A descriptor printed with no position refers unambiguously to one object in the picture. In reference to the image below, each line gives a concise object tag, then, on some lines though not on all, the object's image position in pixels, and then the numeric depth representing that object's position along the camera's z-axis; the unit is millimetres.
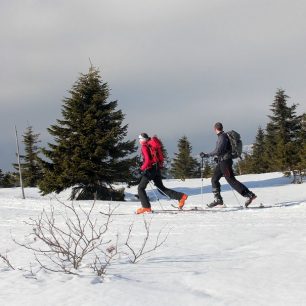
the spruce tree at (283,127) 33062
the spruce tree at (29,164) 37266
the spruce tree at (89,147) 21248
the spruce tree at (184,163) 57625
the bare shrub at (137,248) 4528
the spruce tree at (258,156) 53281
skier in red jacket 10008
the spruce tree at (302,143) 29875
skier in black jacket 10216
